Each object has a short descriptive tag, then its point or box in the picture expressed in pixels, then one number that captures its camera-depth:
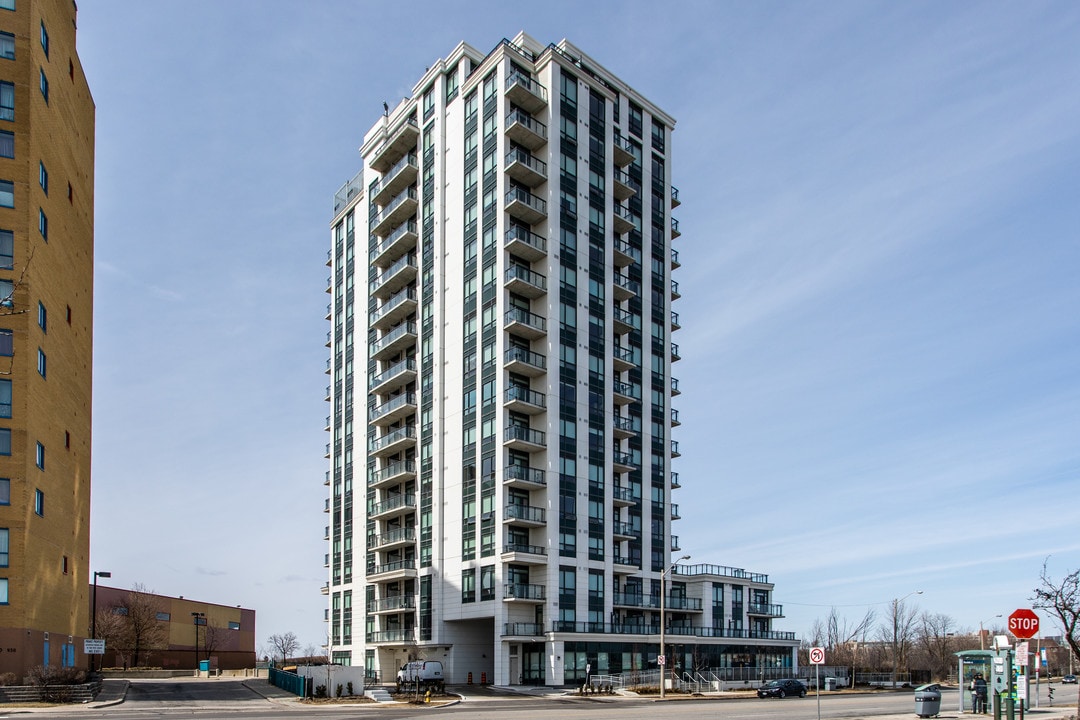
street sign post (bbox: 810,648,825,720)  32.29
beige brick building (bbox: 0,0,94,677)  53.44
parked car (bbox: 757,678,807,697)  62.69
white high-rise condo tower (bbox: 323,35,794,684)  70.75
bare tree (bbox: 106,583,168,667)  112.38
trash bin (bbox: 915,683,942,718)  38.88
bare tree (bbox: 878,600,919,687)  87.22
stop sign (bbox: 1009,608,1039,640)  25.10
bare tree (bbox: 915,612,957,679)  116.06
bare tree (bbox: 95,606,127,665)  108.38
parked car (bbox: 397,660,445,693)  59.75
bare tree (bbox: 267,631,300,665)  176.25
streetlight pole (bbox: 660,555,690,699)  59.33
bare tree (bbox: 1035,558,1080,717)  32.66
